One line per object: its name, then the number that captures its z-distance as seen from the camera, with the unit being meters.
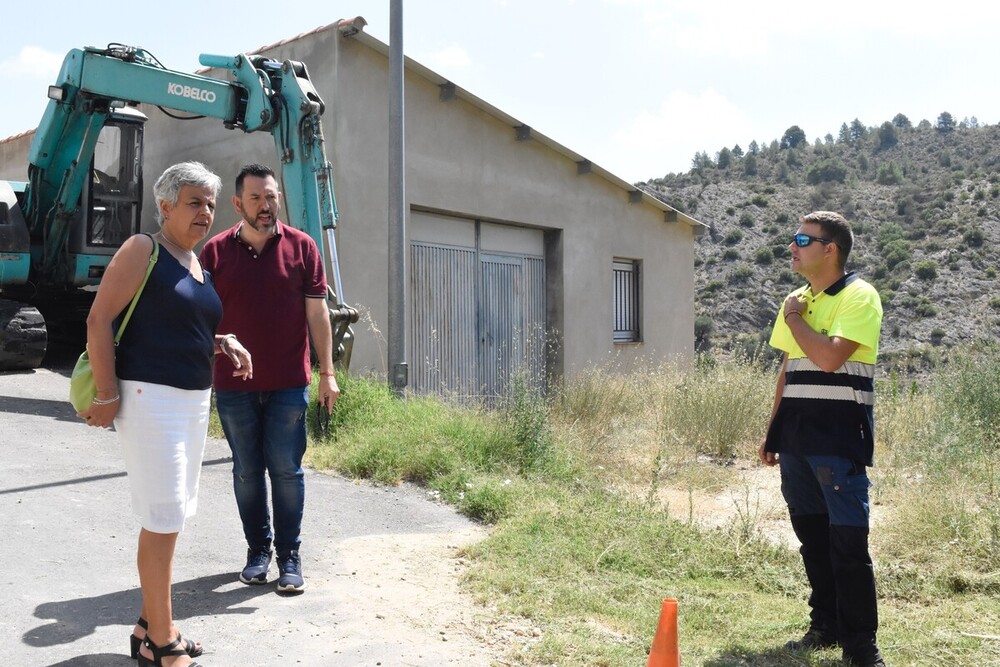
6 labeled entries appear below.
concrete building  11.70
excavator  9.59
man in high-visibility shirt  3.99
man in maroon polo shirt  4.62
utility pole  9.45
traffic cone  3.32
